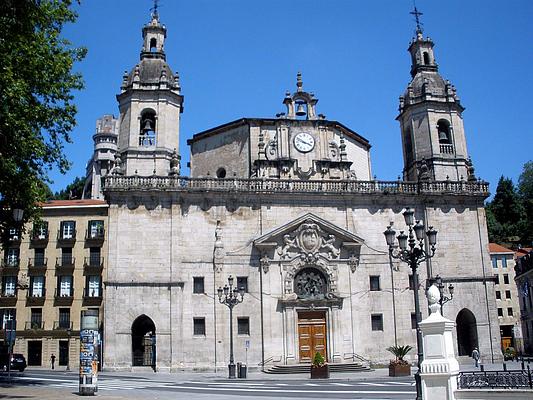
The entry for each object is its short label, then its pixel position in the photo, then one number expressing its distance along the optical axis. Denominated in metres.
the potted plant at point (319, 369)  28.49
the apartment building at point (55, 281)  49.44
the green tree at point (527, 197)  76.88
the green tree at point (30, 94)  20.08
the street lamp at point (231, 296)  29.81
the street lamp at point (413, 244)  17.64
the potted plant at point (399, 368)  28.86
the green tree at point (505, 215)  78.62
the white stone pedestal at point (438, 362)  13.88
